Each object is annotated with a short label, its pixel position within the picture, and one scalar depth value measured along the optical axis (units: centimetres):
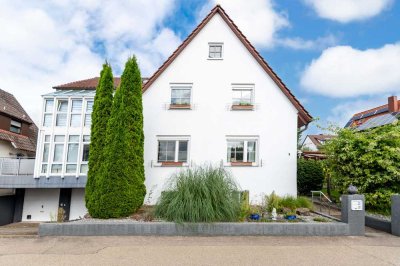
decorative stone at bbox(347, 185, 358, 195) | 768
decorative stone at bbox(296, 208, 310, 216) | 931
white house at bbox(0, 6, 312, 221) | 1151
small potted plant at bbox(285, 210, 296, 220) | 818
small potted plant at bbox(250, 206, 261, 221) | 798
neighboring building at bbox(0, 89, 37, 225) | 1401
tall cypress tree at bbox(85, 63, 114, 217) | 884
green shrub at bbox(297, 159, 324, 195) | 1652
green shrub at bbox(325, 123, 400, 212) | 901
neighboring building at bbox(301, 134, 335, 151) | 4954
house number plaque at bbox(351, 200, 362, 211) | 749
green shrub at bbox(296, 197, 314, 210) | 1000
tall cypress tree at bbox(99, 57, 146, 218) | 855
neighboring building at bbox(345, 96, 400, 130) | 2679
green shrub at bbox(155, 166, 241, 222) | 723
